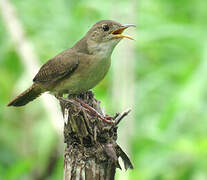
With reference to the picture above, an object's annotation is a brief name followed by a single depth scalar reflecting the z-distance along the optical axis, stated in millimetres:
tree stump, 8430
